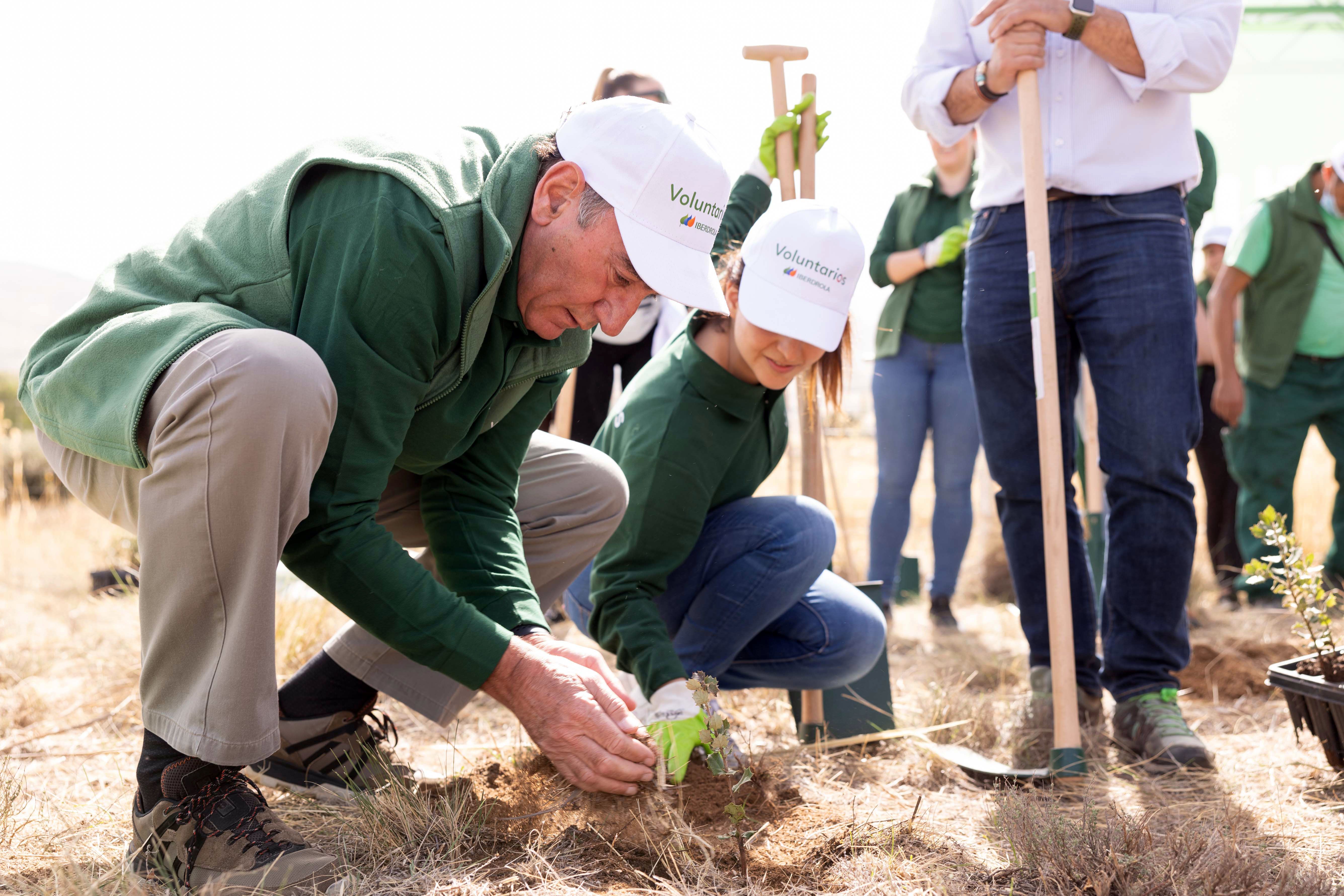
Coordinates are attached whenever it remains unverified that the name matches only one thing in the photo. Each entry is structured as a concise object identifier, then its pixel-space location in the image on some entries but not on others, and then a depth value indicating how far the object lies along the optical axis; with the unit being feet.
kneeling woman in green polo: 6.93
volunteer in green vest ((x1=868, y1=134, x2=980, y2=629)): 12.93
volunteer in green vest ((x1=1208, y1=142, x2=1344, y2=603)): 13.96
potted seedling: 6.58
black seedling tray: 6.52
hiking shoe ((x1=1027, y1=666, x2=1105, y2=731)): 7.91
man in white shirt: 7.25
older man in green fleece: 4.66
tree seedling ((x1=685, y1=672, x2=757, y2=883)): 5.12
